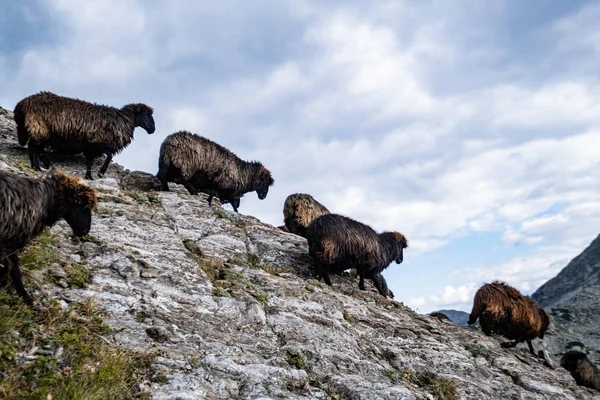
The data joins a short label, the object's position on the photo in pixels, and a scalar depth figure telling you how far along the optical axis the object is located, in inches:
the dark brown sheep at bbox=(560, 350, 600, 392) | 495.6
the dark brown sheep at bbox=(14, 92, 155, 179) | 470.7
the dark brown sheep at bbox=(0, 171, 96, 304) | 210.8
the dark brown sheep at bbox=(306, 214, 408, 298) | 438.9
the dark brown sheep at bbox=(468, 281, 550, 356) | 458.9
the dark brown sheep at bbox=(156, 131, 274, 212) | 558.6
